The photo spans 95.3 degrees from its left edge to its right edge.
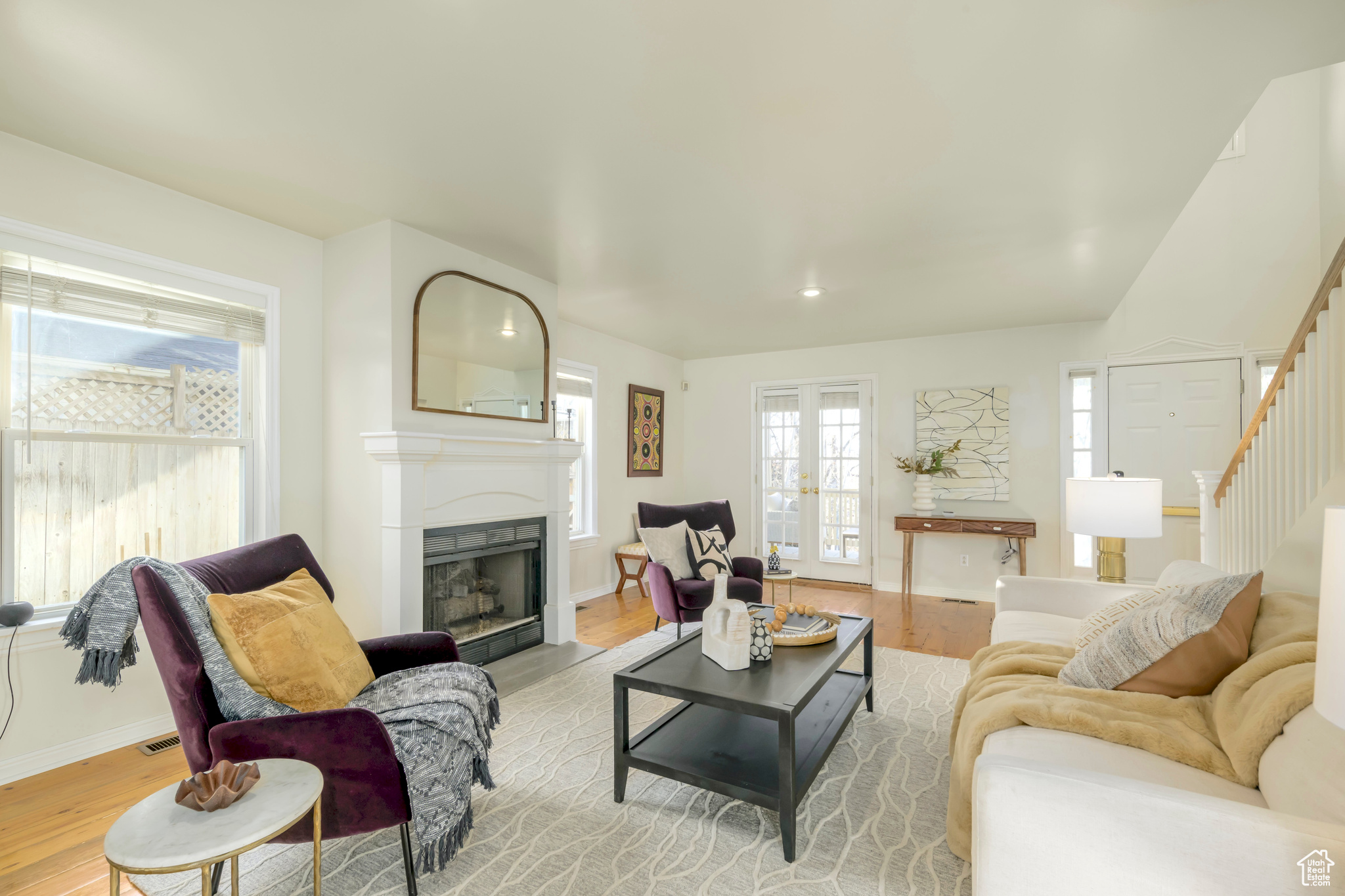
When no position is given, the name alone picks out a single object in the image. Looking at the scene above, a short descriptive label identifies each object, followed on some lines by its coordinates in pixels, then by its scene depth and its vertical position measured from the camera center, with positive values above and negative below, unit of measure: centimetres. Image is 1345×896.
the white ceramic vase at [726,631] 221 -68
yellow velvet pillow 175 -61
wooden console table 482 -64
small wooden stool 524 -95
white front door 450 +14
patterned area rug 171 -122
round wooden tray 246 -77
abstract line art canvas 513 +12
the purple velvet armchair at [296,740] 155 -75
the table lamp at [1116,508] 263 -25
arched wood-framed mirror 314 +53
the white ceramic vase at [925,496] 526 -41
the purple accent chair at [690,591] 384 -91
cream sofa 101 -68
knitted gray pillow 171 -53
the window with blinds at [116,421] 230 +10
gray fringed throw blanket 162 -77
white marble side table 112 -75
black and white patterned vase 227 -73
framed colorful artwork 573 +13
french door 576 -30
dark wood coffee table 187 -104
